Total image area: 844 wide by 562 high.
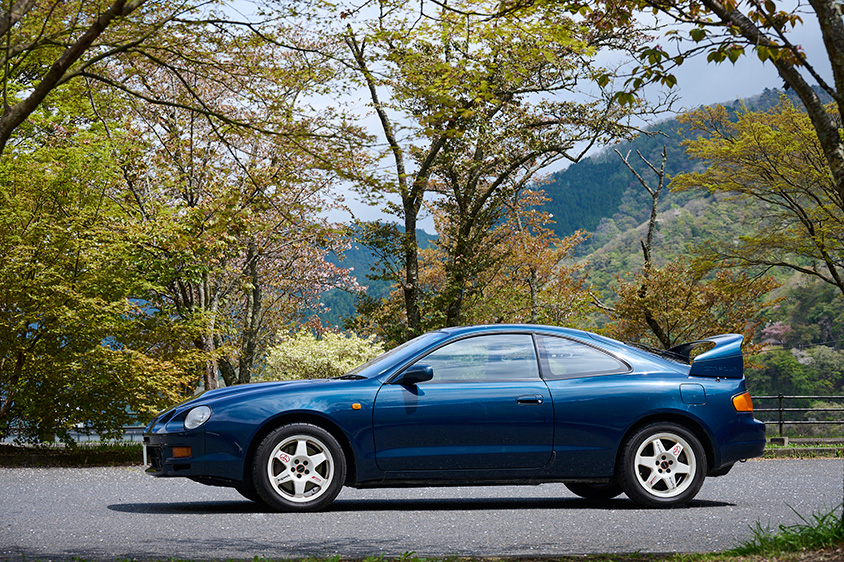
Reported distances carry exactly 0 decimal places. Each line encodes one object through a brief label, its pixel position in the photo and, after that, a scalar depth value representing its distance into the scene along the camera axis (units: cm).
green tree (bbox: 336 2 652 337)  1917
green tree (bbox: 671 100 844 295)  2528
